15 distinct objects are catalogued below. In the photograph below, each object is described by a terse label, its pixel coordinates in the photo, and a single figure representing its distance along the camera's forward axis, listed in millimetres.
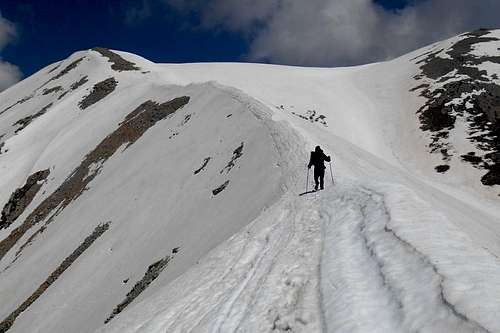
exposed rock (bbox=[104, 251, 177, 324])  16661
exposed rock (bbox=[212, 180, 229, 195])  22722
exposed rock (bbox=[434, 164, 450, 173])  35209
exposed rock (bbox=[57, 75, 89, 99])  69625
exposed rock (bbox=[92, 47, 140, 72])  74125
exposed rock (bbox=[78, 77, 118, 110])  61809
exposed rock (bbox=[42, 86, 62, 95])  73688
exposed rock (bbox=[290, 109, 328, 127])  48919
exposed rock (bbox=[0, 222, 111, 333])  23562
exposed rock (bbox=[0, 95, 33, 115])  77000
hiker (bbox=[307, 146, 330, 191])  16984
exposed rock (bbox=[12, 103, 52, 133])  61369
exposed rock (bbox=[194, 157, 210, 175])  27138
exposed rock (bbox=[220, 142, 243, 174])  24981
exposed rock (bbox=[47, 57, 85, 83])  81900
